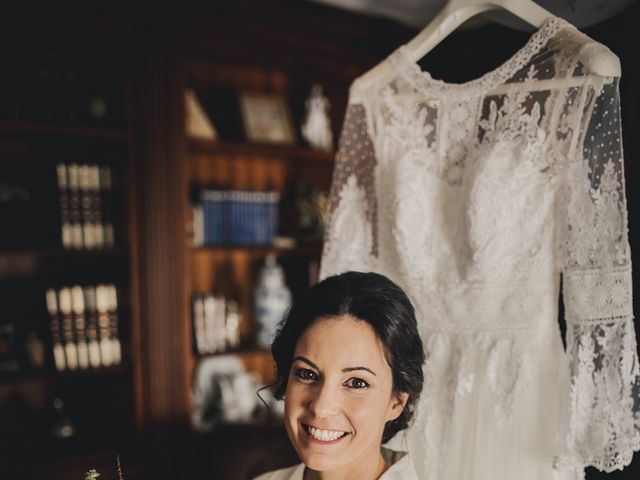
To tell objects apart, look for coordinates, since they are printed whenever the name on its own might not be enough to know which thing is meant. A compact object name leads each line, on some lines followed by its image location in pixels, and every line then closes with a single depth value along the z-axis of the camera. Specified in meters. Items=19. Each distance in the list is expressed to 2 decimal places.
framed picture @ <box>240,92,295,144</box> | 2.77
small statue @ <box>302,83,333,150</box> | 2.92
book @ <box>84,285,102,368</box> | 2.32
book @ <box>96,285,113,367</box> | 2.34
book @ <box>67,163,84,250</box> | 2.27
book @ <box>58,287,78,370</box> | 2.27
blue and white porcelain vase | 2.77
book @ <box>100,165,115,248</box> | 2.34
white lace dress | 1.22
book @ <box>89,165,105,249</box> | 2.31
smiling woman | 1.10
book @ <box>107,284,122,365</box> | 2.37
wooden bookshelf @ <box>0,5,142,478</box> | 2.17
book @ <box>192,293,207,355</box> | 2.56
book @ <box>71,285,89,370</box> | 2.29
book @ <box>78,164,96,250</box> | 2.29
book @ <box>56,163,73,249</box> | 2.25
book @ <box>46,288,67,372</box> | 2.25
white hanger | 1.19
